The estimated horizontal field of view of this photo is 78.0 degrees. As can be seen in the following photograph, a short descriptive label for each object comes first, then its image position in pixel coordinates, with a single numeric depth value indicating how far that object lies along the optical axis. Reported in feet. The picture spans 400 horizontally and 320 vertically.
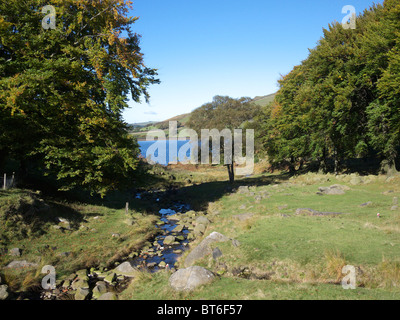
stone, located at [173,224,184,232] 73.48
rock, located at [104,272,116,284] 42.52
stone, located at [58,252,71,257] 48.87
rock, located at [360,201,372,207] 68.08
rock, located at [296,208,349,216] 64.34
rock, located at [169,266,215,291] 33.94
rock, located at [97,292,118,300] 34.83
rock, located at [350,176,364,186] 96.73
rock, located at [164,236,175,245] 62.85
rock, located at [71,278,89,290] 40.13
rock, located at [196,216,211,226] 75.33
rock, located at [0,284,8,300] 34.49
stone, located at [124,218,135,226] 71.24
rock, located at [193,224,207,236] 67.41
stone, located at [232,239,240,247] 48.08
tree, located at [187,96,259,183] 120.78
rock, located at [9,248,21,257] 44.81
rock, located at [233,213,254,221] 69.39
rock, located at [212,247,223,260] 45.53
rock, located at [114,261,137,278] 44.26
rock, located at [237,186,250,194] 106.47
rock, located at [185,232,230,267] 47.14
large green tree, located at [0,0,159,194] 60.13
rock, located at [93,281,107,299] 37.57
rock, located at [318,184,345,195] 86.94
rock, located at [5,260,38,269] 42.18
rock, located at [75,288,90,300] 36.83
